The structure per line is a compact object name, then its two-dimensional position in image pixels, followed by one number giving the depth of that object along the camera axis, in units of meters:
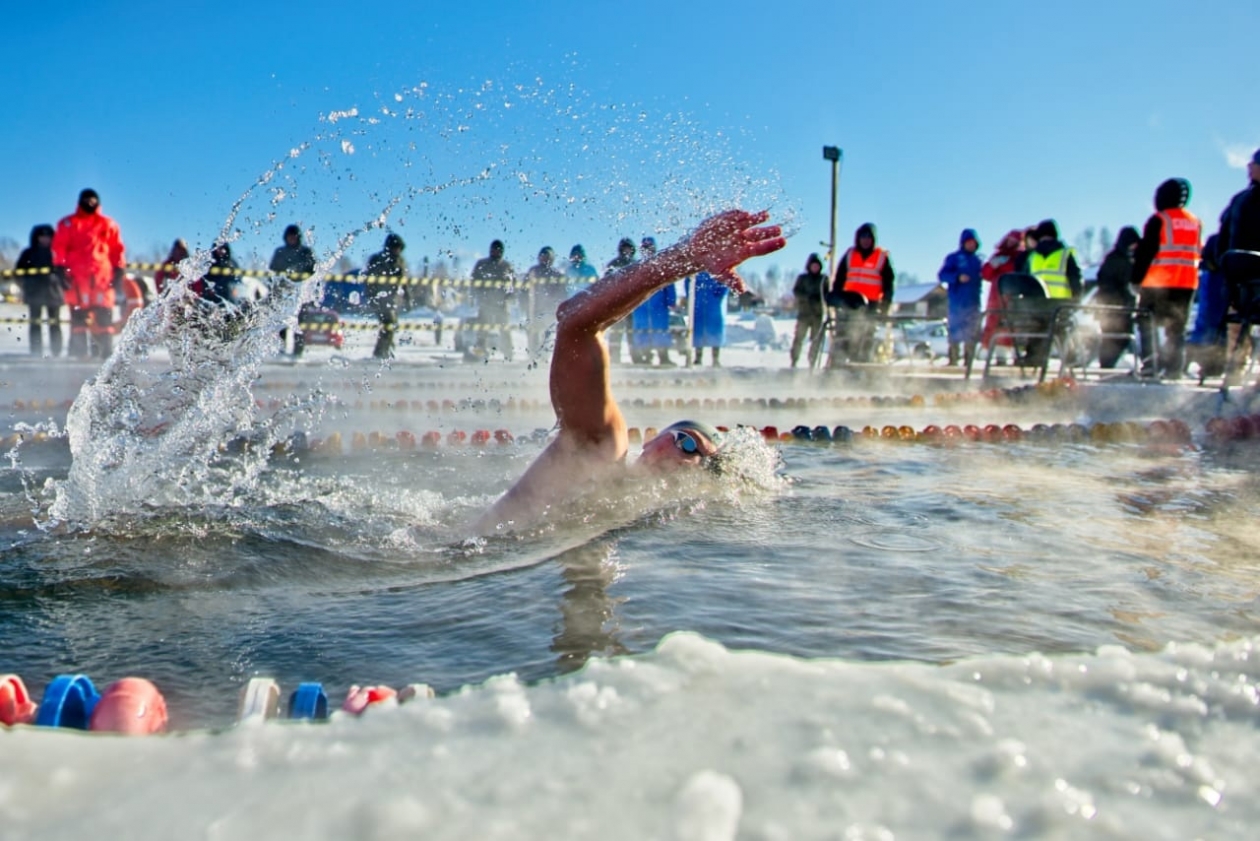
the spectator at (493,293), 15.53
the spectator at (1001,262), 13.90
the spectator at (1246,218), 7.75
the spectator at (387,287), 14.40
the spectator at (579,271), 14.90
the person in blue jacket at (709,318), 15.26
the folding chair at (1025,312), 10.22
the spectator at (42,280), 13.25
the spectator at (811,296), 14.30
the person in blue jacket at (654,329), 15.45
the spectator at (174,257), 14.11
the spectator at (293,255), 13.43
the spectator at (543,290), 15.42
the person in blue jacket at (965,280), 14.40
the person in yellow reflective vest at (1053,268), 11.96
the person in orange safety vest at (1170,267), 9.26
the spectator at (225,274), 14.49
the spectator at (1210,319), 8.52
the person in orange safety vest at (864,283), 12.68
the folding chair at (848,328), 12.66
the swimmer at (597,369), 3.28
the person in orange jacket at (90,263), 12.87
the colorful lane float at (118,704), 1.57
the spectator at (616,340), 16.94
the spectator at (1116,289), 12.12
